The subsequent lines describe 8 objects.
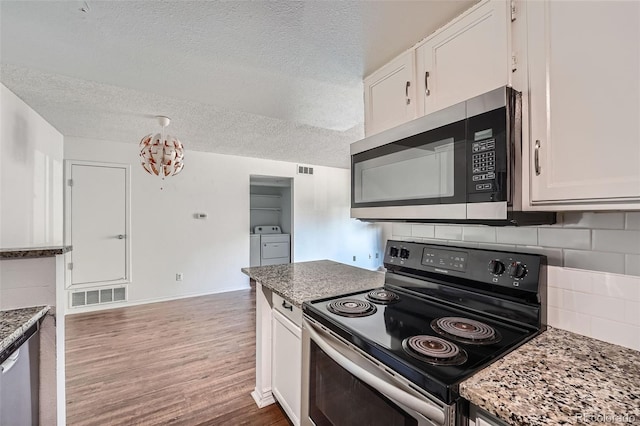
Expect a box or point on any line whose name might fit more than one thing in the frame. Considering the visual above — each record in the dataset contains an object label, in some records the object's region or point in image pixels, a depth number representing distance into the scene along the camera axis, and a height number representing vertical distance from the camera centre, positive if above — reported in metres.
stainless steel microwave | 0.90 +0.18
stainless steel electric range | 0.78 -0.43
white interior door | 3.75 -0.14
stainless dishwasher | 1.07 -0.72
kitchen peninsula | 1.48 -0.60
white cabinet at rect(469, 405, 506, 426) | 0.66 -0.50
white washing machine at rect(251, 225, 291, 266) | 5.54 -0.70
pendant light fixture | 2.76 +0.61
